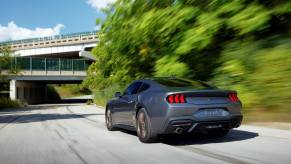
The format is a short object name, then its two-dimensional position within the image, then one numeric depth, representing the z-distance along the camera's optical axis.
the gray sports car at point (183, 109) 8.30
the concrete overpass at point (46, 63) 67.31
